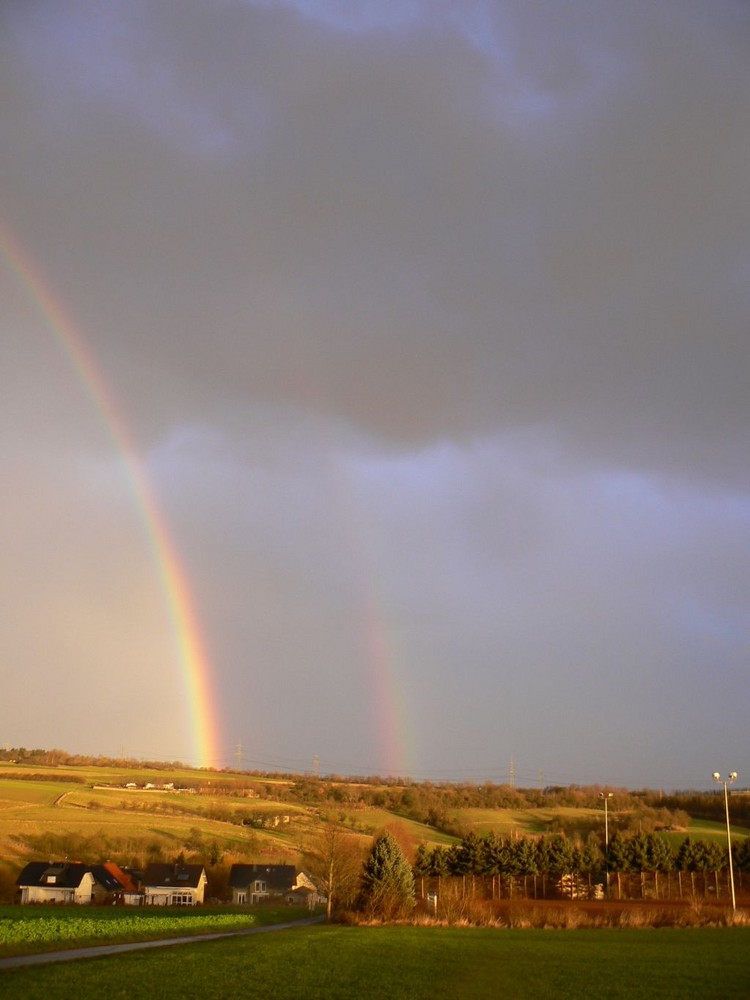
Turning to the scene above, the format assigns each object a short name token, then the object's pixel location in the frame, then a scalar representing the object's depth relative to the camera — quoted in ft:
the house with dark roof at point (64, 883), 281.54
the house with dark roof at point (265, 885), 320.09
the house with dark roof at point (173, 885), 294.05
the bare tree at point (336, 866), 212.02
